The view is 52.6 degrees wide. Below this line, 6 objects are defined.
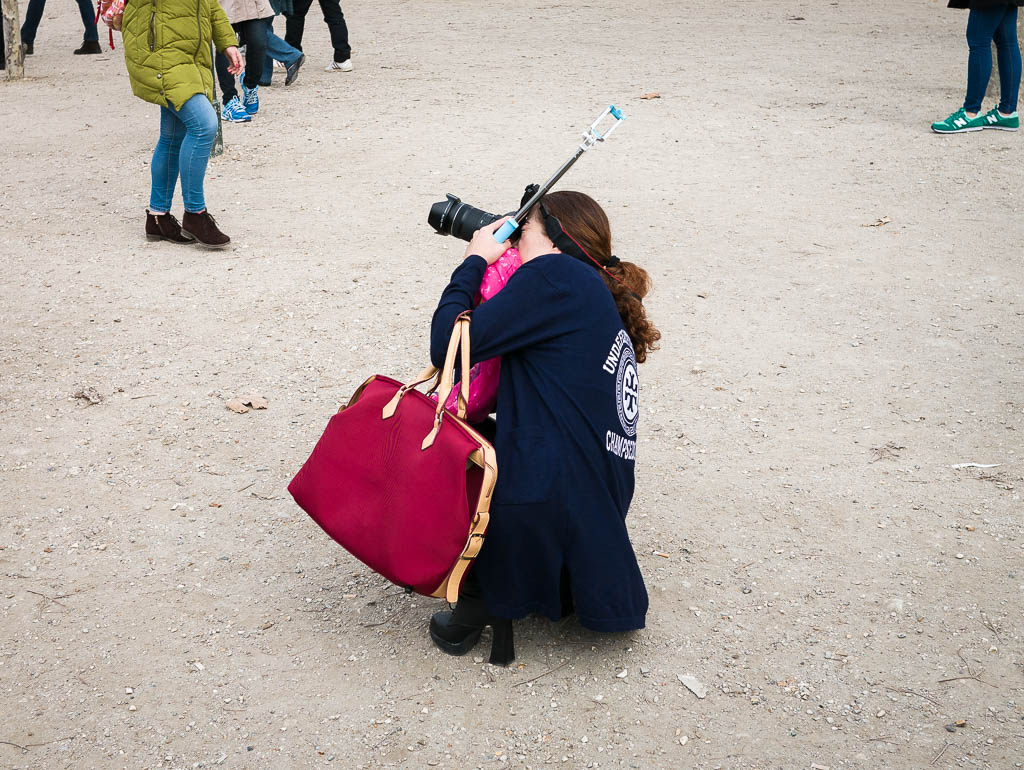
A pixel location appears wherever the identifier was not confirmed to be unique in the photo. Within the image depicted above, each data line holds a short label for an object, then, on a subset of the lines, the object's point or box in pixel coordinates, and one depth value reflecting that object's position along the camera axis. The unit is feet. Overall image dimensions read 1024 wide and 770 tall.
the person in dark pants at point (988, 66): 25.11
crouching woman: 8.43
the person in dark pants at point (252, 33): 27.28
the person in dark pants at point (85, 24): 35.40
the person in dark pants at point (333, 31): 31.99
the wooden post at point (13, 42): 30.14
